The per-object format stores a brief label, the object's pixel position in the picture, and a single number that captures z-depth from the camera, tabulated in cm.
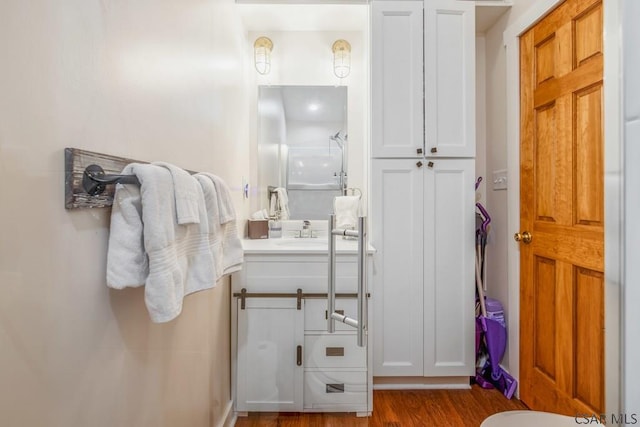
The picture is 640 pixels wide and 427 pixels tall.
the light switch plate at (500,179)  195
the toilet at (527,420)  84
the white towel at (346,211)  202
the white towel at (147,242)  66
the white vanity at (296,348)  164
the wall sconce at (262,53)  219
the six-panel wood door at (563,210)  132
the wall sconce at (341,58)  220
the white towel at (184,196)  74
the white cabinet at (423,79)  188
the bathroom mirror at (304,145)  227
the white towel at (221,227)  96
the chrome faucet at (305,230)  225
